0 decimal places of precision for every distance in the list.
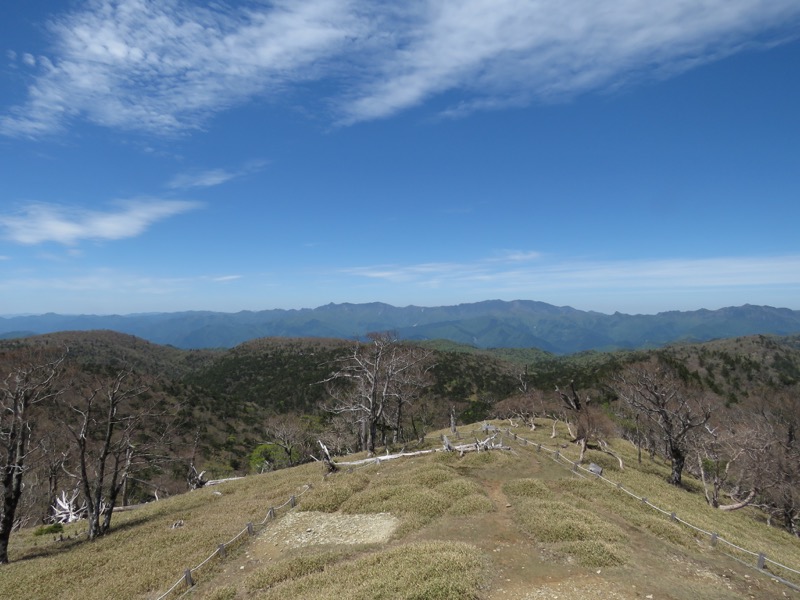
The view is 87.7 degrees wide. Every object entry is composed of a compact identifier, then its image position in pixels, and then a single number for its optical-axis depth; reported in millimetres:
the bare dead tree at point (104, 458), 26875
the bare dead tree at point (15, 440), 23422
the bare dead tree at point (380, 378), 44406
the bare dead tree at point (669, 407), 38500
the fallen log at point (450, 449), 35062
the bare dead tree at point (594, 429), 32719
